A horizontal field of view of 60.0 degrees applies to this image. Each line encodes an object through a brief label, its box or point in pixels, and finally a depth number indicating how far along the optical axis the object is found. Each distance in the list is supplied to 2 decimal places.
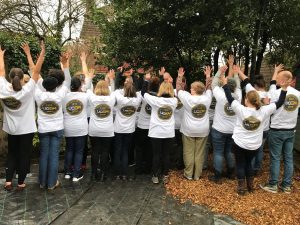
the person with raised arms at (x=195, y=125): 4.66
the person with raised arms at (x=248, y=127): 4.09
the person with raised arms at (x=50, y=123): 4.11
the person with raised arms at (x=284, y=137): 4.32
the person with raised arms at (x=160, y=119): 4.57
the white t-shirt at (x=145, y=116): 4.91
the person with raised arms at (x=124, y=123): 4.63
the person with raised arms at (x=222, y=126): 4.61
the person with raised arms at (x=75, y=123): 4.37
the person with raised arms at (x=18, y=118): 3.87
